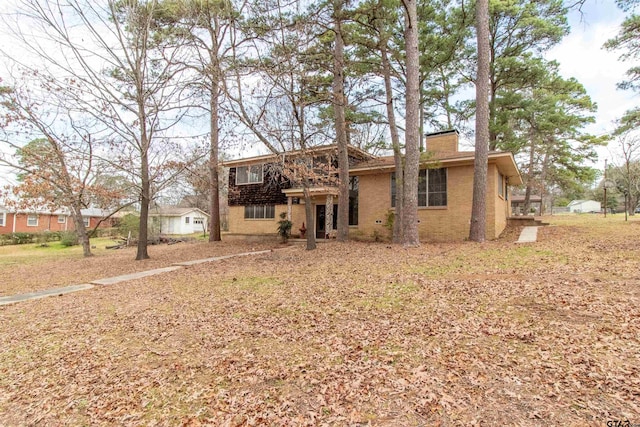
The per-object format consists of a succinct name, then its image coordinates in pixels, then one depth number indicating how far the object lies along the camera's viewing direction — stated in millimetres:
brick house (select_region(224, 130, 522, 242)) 12789
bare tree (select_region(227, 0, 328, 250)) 9625
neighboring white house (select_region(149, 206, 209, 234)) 32625
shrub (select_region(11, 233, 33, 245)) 24141
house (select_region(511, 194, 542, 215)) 37594
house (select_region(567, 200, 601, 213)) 61731
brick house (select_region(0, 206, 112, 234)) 28391
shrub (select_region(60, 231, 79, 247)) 22309
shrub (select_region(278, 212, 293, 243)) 16125
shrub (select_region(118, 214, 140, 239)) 21766
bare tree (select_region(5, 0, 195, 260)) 9727
